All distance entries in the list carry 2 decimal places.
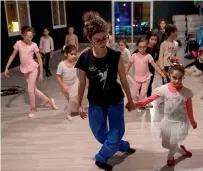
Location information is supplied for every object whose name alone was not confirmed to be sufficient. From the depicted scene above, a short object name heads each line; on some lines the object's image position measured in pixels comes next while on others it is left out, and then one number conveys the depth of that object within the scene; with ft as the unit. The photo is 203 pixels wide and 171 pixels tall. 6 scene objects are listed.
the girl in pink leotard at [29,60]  12.89
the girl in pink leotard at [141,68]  12.10
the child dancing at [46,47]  22.68
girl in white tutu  7.64
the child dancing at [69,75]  12.02
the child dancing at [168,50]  12.67
